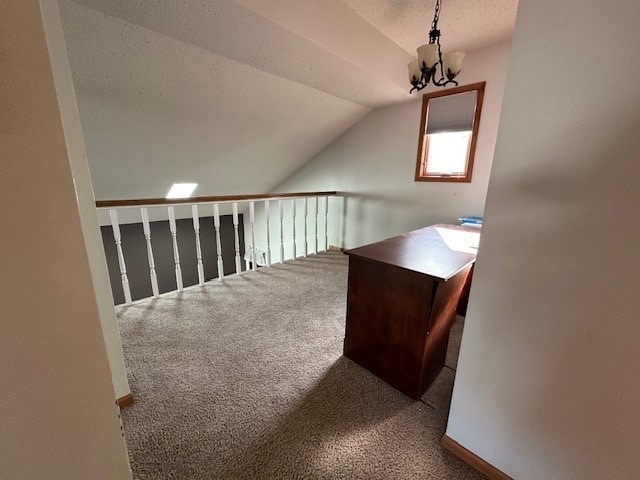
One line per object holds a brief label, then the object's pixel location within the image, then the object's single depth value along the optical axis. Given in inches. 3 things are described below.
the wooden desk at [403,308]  48.2
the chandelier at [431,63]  60.6
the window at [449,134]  97.9
